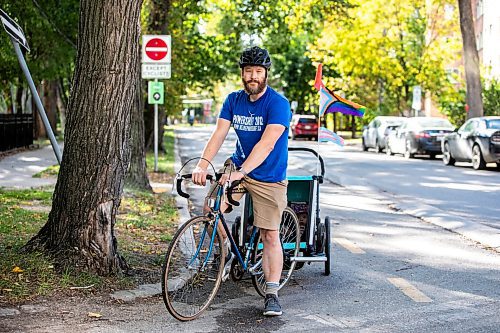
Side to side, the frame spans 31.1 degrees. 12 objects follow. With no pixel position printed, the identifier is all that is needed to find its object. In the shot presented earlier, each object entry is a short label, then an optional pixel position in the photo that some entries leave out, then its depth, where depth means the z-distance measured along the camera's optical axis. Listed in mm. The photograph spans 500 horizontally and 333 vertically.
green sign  20594
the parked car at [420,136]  31547
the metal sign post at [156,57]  19047
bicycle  6062
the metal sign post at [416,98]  39844
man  6223
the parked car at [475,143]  24016
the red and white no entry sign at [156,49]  19000
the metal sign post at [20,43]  8109
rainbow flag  8438
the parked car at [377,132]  37731
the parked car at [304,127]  55062
